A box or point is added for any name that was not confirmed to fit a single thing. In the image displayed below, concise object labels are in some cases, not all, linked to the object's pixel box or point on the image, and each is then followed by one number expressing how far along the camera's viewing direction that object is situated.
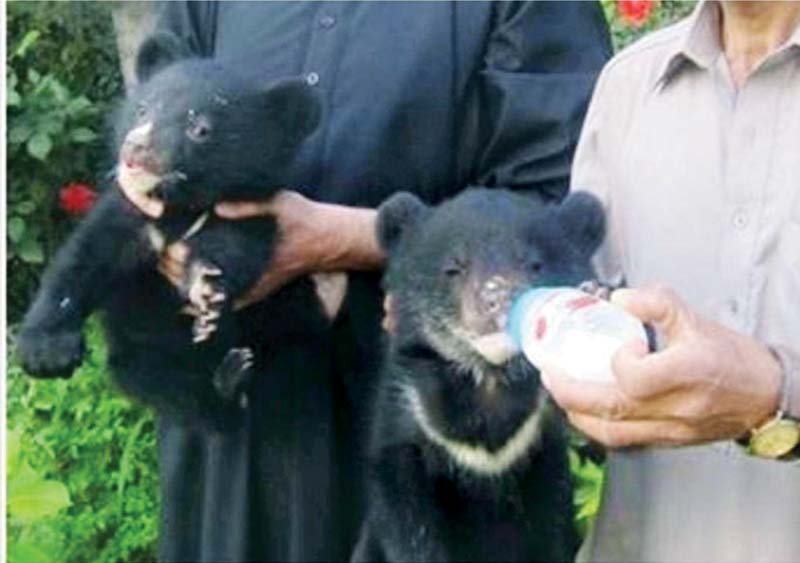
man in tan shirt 0.98
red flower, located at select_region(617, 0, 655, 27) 1.21
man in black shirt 1.12
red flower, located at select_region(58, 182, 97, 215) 1.20
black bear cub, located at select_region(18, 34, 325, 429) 1.11
